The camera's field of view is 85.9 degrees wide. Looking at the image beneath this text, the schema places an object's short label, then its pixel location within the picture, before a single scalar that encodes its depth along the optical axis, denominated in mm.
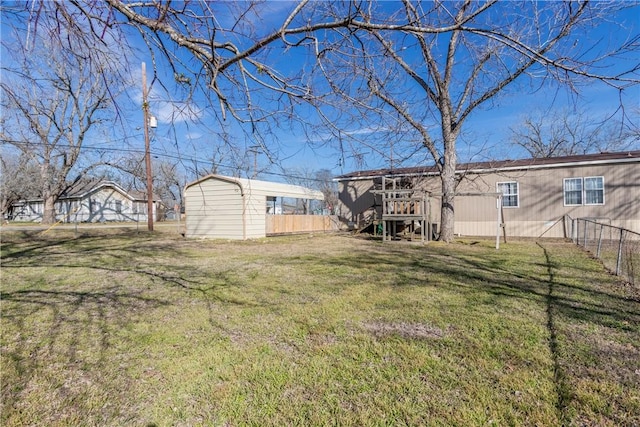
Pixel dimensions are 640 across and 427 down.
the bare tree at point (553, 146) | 28875
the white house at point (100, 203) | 34125
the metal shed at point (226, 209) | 14156
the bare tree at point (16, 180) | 26750
